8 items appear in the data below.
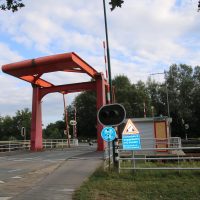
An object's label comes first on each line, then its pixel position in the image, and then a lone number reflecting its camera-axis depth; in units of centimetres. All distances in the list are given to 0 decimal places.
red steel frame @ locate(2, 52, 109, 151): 3328
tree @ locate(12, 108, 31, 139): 9124
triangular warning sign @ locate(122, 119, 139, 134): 1434
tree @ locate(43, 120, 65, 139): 9309
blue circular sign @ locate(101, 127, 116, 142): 1408
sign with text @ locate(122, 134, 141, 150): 1407
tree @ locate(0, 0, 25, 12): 661
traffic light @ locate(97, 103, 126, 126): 1334
